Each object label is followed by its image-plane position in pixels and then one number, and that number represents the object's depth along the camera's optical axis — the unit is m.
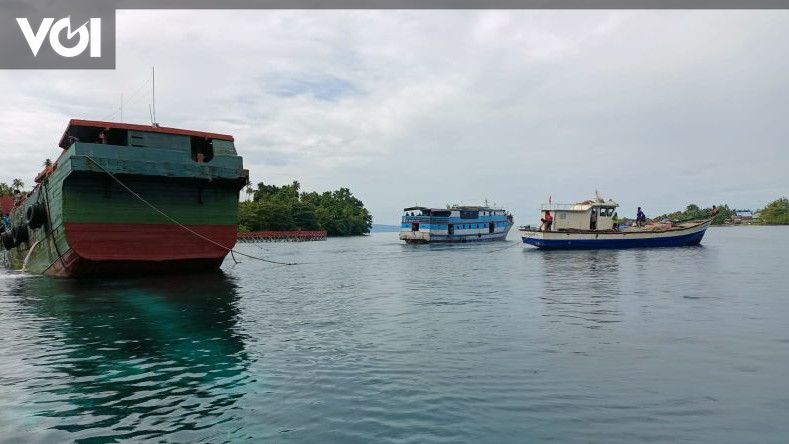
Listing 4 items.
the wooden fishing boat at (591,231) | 45.59
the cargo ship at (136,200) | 20.97
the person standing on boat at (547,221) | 47.00
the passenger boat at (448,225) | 68.81
